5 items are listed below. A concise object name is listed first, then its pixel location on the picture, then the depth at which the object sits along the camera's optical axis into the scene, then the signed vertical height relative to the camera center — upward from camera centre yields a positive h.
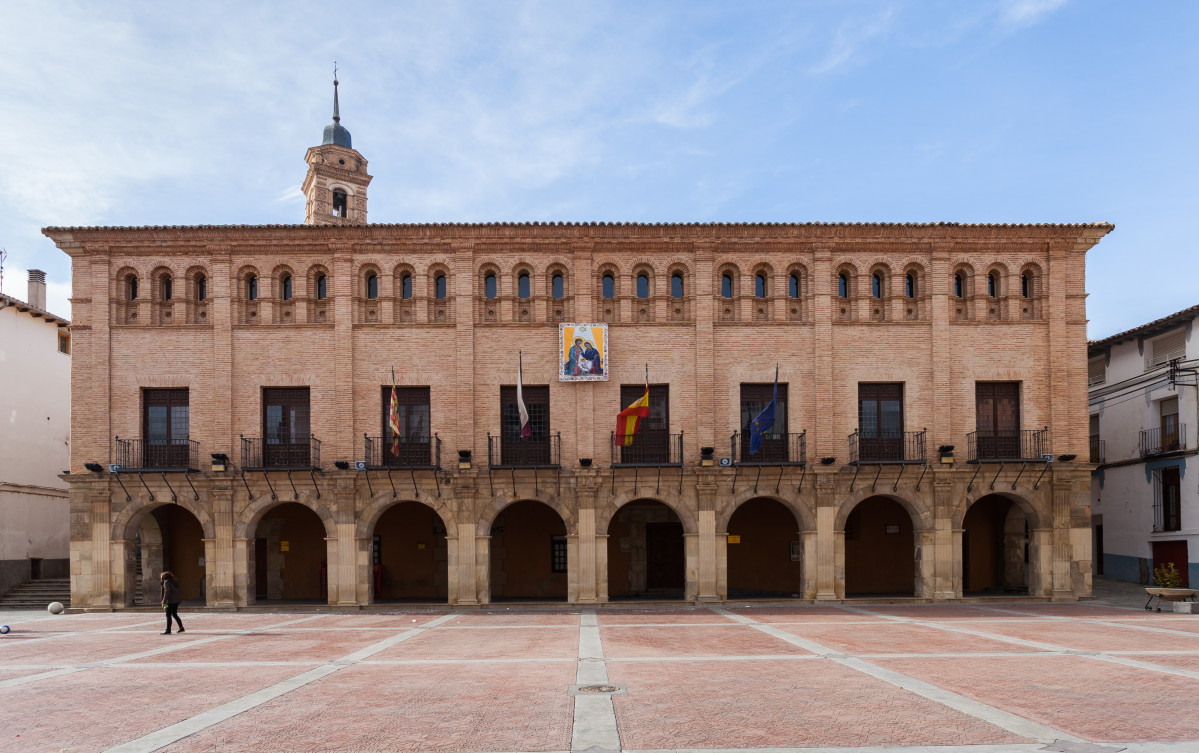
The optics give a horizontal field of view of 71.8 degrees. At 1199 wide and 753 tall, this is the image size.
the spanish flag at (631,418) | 23.70 +0.13
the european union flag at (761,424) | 23.47 -0.07
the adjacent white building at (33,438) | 30.17 -0.42
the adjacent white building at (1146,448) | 27.56 -1.06
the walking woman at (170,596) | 18.98 -3.89
